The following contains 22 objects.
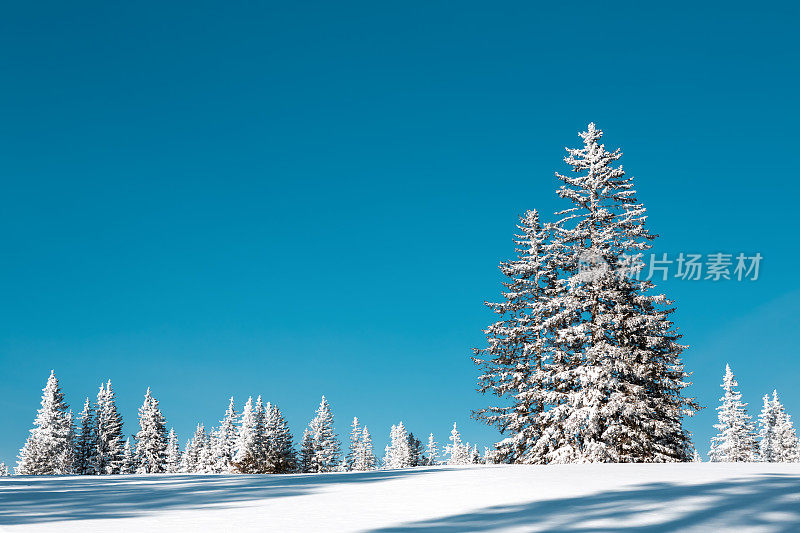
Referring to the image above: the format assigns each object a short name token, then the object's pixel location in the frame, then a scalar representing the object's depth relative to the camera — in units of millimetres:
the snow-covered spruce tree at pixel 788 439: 64988
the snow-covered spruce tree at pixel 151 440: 70062
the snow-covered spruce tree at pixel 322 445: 72500
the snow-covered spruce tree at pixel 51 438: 63156
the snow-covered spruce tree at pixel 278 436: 67812
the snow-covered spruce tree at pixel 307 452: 73062
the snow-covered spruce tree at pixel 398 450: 89750
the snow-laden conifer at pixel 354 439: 89375
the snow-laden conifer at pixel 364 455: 98375
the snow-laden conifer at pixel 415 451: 88612
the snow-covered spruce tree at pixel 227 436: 74250
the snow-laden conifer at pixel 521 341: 28578
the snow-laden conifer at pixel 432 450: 111825
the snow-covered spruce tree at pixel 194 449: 97312
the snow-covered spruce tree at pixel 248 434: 67125
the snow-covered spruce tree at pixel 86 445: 69375
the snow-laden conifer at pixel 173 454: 87375
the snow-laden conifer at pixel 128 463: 70750
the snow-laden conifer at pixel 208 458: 78625
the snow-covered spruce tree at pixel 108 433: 70062
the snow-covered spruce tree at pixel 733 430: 55188
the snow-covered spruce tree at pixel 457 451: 93812
